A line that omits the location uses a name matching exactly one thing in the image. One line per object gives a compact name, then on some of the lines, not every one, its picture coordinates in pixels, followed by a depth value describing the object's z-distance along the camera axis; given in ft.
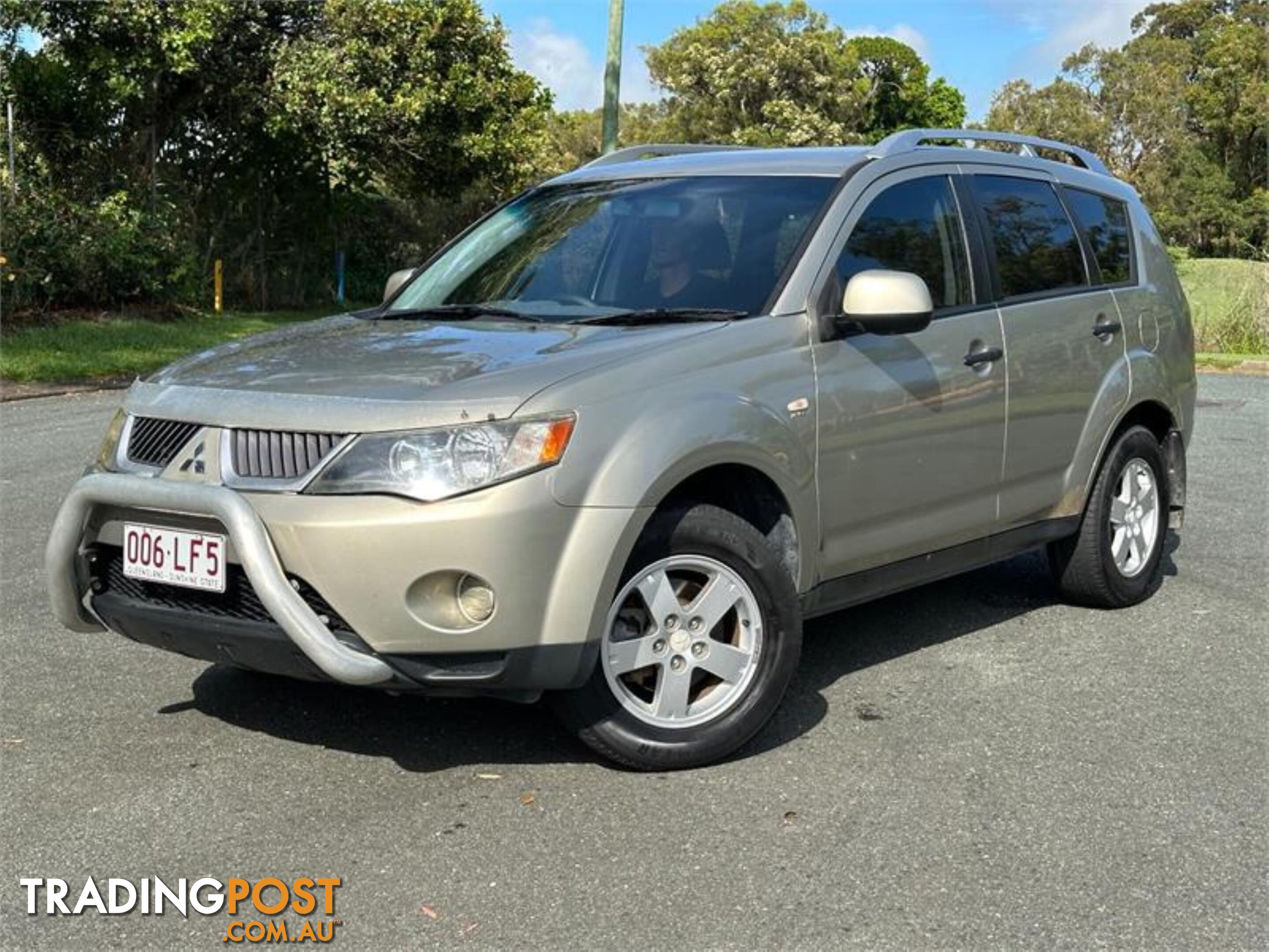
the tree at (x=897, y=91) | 207.82
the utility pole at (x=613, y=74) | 67.05
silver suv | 12.69
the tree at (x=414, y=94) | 74.95
